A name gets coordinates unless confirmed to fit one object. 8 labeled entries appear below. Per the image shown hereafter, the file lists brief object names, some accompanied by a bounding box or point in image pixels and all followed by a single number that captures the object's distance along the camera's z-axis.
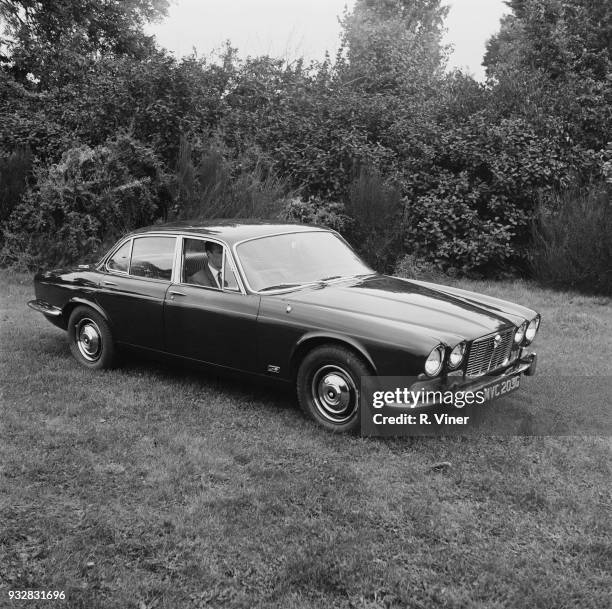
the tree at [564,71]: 12.89
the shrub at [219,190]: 11.52
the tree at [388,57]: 15.22
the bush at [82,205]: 11.40
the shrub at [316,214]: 11.69
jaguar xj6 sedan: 4.44
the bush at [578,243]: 10.97
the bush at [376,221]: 11.77
